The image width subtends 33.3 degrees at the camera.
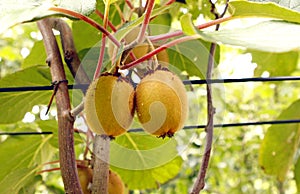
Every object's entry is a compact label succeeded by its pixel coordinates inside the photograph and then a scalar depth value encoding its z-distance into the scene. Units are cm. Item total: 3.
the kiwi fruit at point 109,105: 47
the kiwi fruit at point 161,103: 47
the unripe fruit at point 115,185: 60
